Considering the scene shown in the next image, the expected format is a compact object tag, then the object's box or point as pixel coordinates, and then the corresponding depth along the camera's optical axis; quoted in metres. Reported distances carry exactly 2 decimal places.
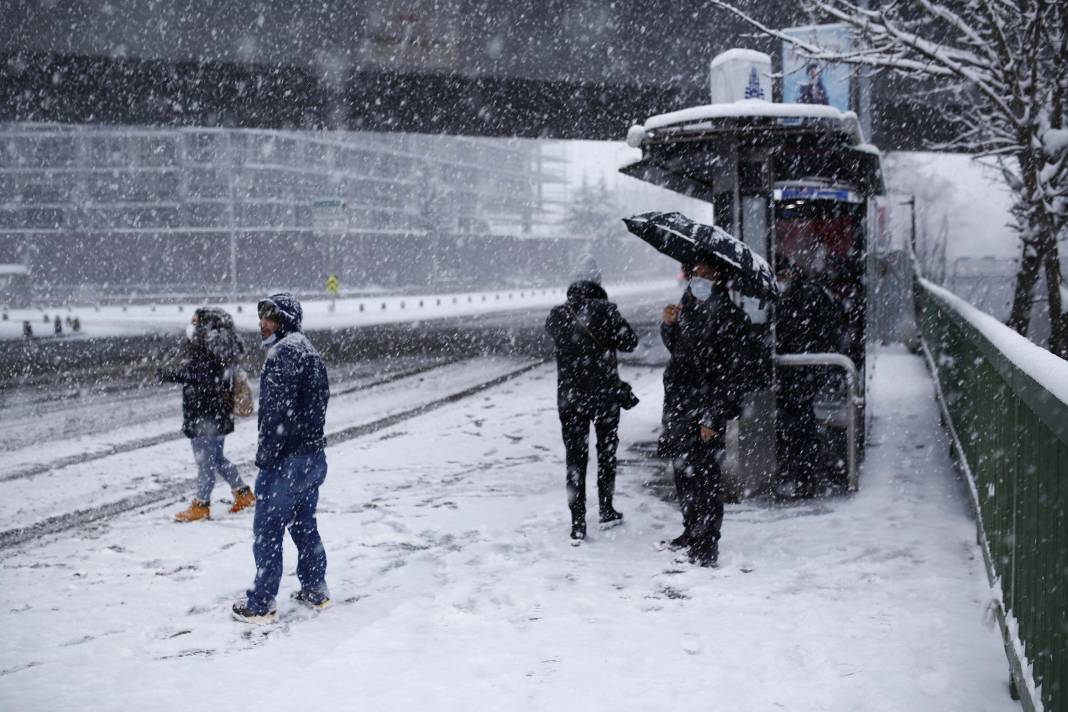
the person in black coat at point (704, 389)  5.97
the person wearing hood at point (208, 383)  7.11
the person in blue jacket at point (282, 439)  5.17
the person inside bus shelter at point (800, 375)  8.34
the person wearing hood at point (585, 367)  6.57
